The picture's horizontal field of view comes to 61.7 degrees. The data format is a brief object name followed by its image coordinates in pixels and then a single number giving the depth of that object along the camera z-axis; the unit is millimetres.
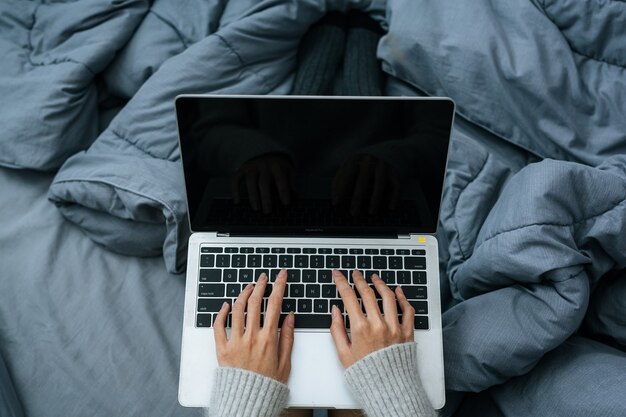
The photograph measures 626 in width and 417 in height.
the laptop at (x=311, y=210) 682
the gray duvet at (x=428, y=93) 749
